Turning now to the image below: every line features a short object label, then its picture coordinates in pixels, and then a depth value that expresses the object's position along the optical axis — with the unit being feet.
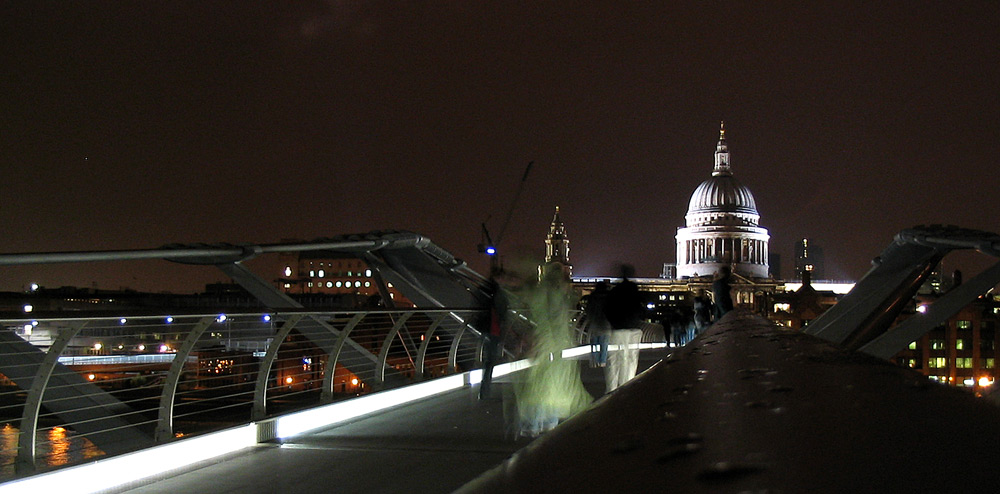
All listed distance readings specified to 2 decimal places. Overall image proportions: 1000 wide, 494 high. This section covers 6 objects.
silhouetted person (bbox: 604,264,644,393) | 39.40
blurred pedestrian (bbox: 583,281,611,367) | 40.98
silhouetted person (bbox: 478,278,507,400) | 39.91
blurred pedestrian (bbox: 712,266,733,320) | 53.31
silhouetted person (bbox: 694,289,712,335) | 64.64
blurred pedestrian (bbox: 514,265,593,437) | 31.17
